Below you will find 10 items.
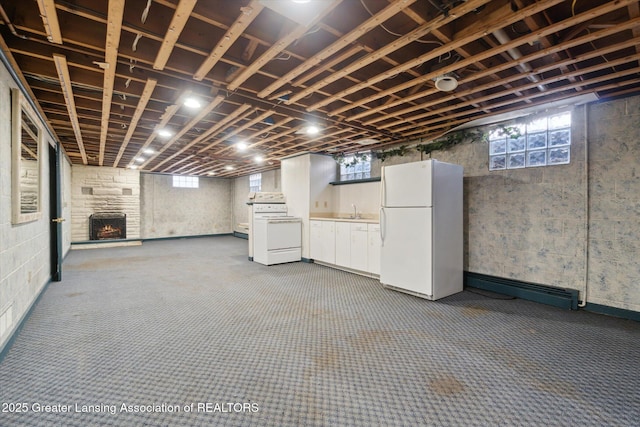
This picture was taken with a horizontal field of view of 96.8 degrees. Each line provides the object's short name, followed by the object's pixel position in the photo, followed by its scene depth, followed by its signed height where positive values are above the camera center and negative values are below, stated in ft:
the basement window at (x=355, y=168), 19.96 +2.96
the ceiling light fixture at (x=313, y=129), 13.95 +3.97
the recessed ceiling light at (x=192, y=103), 10.43 +3.97
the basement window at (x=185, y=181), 34.22 +3.37
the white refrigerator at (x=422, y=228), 12.09 -0.91
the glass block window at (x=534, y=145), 11.59 +2.79
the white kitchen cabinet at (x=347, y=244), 15.66 -2.21
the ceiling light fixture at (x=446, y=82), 8.99 +4.05
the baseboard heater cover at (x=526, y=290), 11.16 -3.57
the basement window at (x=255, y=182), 33.53 +3.18
